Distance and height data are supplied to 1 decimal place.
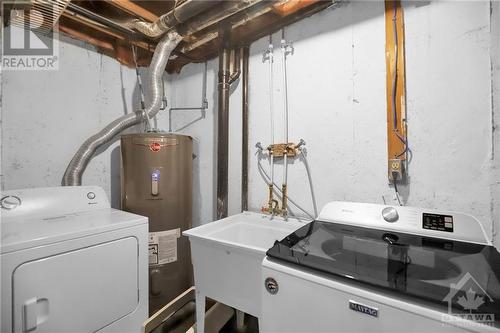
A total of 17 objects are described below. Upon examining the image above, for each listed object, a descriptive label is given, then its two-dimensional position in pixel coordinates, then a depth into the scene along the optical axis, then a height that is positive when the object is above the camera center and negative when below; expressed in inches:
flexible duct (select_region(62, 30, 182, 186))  65.3 +16.9
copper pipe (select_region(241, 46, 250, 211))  73.5 +9.7
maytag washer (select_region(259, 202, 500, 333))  24.1 -14.0
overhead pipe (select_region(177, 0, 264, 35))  57.8 +40.9
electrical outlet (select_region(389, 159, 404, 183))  50.2 -0.7
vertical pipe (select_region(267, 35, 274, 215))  69.2 +21.6
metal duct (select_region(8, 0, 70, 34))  51.9 +37.7
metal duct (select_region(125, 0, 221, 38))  57.4 +41.3
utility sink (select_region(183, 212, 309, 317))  45.2 -19.2
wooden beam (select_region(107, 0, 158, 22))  62.9 +46.4
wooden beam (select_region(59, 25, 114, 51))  65.9 +40.1
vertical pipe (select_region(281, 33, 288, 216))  66.8 +18.9
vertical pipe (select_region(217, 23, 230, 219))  72.6 +9.2
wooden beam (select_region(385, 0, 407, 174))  51.0 +18.7
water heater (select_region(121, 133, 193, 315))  64.6 -8.1
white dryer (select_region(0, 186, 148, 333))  37.0 -17.6
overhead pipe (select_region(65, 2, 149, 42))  57.9 +40.3
